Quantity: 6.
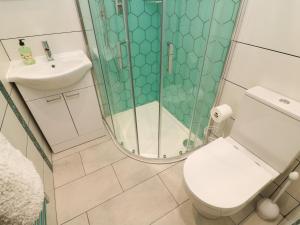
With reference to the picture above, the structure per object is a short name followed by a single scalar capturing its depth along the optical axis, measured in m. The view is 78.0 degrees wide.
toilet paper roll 1.28
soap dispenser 1.40
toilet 0.94
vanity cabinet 1.44
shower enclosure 1.20
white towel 0.47
